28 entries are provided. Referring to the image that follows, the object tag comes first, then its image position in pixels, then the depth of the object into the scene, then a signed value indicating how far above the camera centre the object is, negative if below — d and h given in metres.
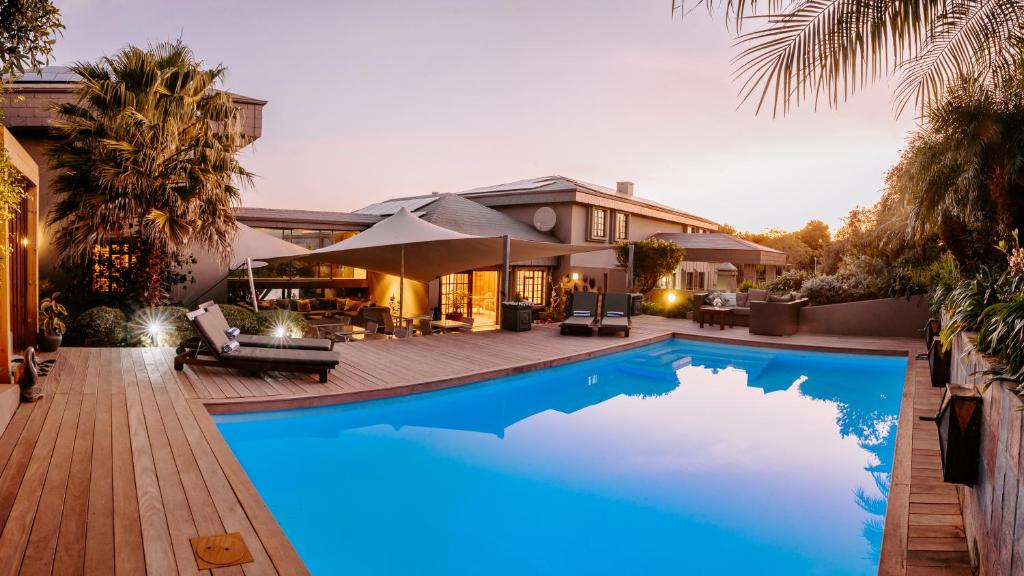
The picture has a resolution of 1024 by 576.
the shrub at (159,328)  8.88 -1.01
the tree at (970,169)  7.90 +1.86
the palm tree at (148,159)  8.47 +1.69
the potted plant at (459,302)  15.31 -0.81
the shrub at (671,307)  16.47 -0.86
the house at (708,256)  18.72 +0.85
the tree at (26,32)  3.54 +1.53
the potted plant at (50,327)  7.50 -0.89
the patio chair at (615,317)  11.86 -0.92
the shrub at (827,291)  13.61 -0.22
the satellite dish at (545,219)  17.33 +1.79
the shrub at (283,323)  9.45 -0.94
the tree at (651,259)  16.91 +0.59
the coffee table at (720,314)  14.11 -0.89
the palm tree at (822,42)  2.53 +1.15
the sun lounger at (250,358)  6.58 -1.08
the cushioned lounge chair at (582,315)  11.88 -0.89
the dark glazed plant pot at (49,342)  7.47 -1.07
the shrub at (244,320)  9.28 -0.89
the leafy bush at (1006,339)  2.31 -0.25
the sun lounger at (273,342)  7.28 -0.98
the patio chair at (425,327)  11.77 -1.17
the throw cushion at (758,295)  14.78 -0.39
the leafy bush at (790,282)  16.34 -0.02
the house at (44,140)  9.98 +2.35
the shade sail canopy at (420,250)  9.78 +0.46
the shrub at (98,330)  8.62 -1.02
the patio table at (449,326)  12.27 -1.17
